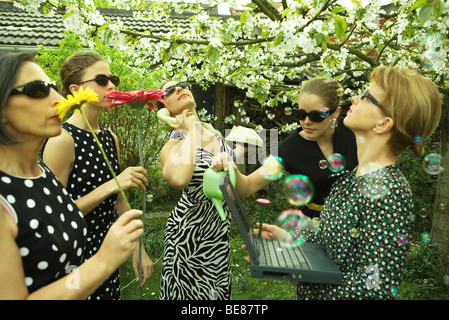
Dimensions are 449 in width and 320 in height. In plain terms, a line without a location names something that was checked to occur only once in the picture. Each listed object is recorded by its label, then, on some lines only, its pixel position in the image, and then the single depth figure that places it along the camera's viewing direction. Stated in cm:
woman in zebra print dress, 241
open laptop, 153
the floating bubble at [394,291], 151
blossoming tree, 254
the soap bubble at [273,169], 257
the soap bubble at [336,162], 235
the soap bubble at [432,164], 255
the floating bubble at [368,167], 171
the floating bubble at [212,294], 242
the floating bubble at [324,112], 244
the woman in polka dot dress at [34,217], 122
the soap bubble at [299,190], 242
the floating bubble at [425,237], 234
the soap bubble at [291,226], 201
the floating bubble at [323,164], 243
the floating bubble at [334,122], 250
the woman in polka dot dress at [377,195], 152
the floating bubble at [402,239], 151
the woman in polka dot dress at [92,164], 214
